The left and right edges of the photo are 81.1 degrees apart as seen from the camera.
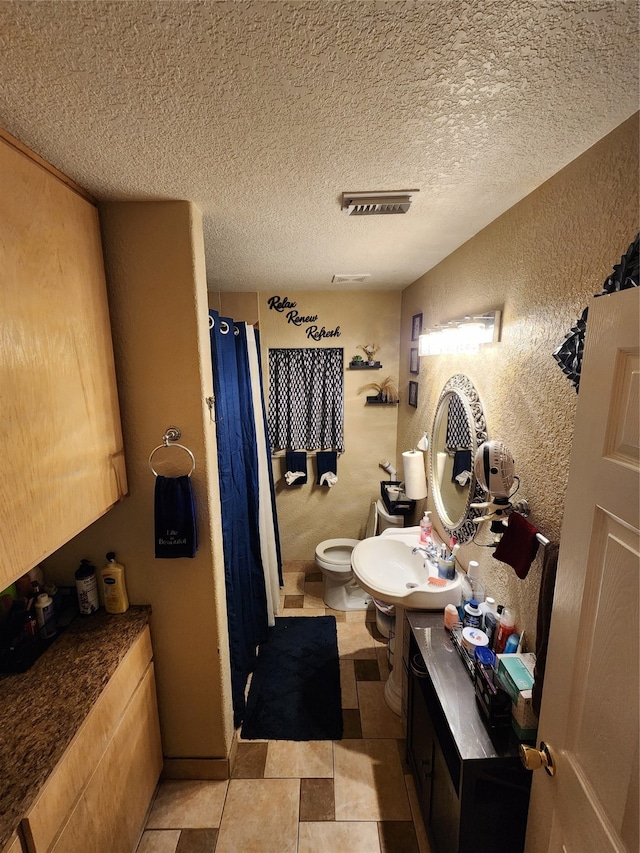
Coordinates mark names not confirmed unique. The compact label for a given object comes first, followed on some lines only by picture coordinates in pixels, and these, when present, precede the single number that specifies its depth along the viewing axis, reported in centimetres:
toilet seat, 294
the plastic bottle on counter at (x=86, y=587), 148
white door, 67
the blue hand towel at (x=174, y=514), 140
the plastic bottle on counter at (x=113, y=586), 150
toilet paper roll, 235
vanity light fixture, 146
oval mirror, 165
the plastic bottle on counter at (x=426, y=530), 212
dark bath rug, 196
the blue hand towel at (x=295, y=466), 314
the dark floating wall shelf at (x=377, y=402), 307
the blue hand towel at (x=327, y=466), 315
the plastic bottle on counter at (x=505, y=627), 134
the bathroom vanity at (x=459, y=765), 108
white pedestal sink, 170
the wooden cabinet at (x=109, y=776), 98
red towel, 116
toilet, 278
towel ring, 141
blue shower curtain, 188
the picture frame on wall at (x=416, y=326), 246
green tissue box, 113
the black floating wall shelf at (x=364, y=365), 300
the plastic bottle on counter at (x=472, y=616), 149
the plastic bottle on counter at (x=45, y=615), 139
